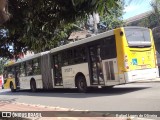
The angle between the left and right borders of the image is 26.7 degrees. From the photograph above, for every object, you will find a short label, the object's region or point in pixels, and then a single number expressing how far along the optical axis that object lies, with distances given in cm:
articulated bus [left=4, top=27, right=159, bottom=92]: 1556
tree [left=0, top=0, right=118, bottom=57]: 604
